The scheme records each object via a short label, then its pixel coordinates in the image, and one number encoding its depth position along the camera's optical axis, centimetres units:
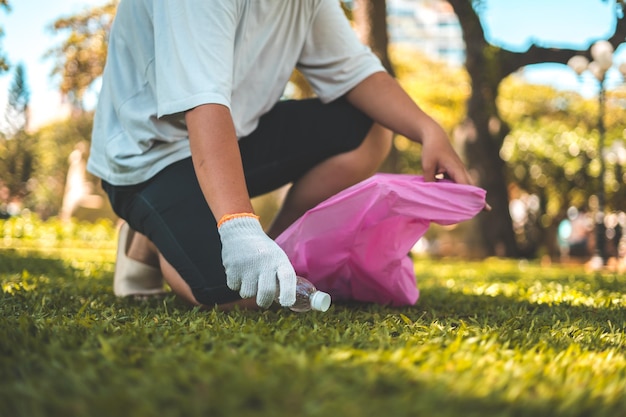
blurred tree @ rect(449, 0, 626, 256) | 824
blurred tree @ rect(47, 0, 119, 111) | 1062
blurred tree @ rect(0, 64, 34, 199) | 455
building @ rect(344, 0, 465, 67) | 8356
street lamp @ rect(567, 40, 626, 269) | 751
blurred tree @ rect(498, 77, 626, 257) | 967
